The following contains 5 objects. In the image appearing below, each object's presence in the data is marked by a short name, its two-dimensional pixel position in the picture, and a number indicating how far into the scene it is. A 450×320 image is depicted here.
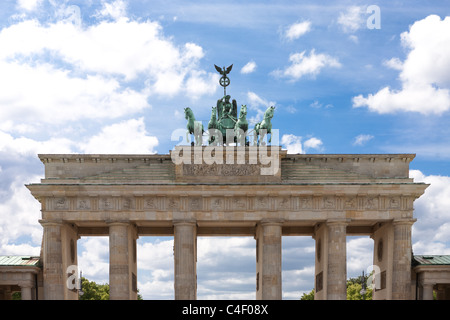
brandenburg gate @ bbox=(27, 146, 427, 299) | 54.66
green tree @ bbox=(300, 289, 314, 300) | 116.25
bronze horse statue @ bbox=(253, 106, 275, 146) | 58.47
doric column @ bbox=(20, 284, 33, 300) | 54.81
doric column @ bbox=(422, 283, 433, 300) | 55.25
